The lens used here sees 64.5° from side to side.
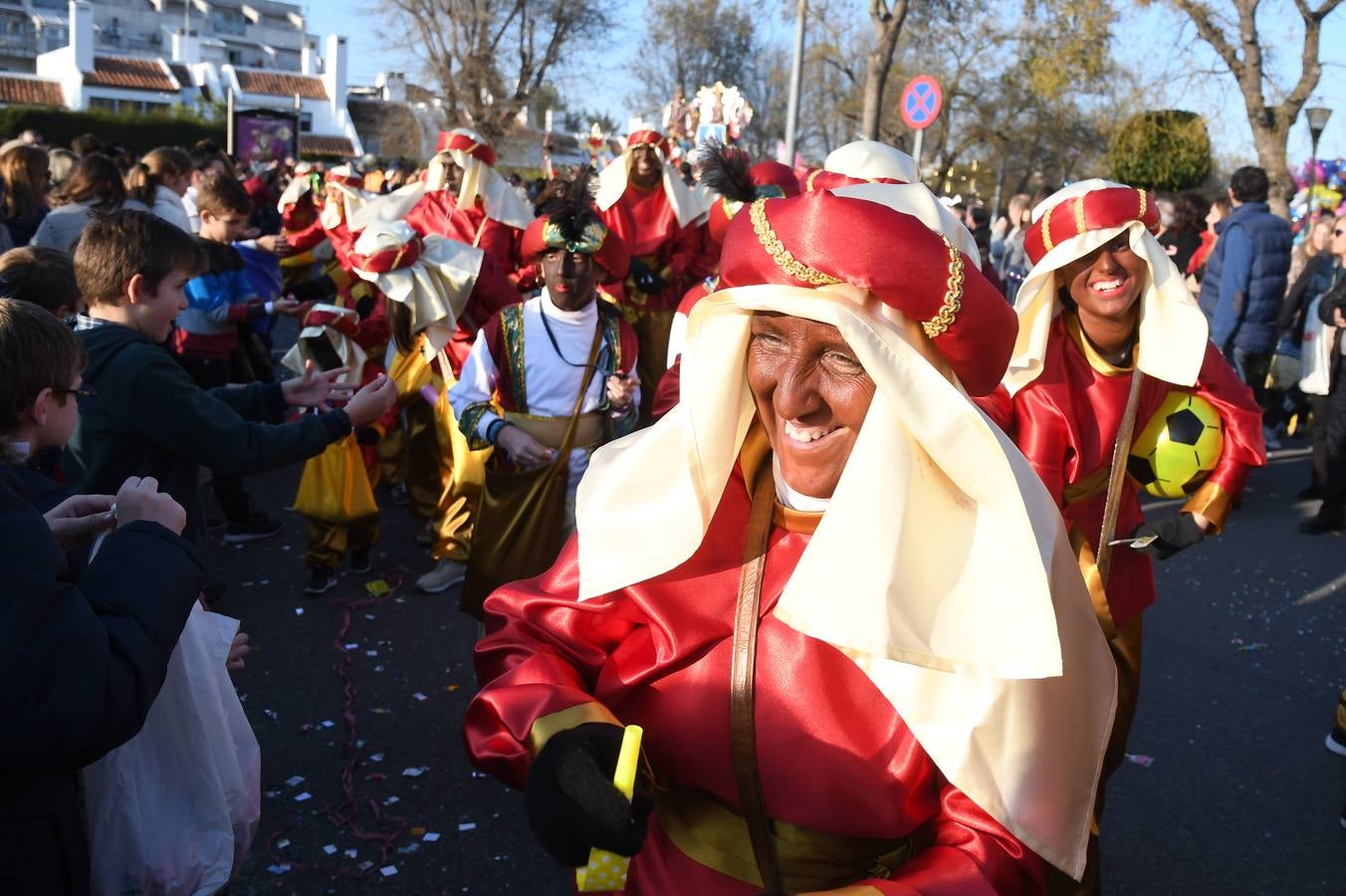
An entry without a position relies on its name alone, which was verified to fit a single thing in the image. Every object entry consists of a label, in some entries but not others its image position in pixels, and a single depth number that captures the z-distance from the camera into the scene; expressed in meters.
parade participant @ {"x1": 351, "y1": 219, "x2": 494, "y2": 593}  5.37
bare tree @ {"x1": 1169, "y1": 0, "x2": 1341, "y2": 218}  16.94
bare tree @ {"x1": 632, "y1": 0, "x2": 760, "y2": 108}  44.66
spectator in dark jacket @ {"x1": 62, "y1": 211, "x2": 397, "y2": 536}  3.14
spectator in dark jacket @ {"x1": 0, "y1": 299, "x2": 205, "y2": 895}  1.52
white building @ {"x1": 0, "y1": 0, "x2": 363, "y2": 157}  54.44
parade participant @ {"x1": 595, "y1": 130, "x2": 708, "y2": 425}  7.70
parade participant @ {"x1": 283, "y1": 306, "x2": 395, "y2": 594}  5.29
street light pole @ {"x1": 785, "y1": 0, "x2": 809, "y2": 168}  16.02
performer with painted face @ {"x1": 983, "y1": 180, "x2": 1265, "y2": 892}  3.14
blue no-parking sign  11.77
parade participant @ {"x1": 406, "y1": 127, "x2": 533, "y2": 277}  7.48
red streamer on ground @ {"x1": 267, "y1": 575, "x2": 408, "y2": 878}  3.36
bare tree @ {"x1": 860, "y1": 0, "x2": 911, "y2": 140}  16.55
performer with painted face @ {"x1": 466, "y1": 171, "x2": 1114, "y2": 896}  1.39
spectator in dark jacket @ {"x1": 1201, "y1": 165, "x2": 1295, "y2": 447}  7.81
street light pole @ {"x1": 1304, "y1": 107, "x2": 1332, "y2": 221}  17.02
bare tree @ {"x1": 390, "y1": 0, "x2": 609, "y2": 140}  35.19
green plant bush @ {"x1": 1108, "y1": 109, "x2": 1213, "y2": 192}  29.02
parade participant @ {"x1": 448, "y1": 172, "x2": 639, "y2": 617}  4.10
